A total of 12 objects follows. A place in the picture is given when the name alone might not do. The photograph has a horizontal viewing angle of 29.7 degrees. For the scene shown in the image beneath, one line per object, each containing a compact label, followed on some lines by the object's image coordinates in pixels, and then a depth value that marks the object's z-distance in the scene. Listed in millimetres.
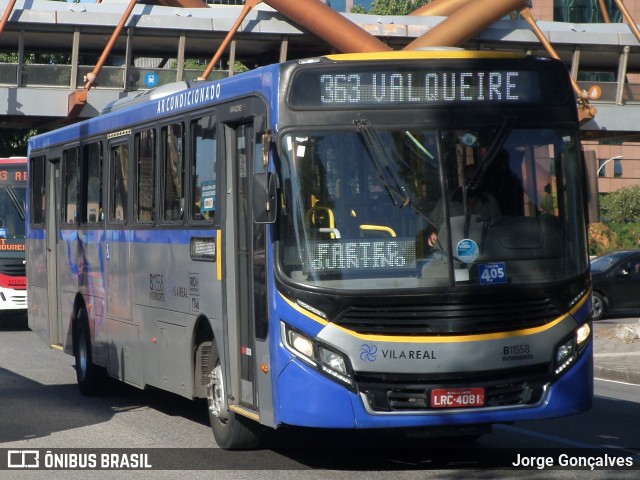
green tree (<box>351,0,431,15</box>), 73062
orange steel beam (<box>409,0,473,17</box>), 50469
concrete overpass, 42250
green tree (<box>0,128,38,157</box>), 48375
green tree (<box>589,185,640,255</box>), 57406
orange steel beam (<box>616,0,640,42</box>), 46041
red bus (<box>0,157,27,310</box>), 24016
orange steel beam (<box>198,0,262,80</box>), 43062
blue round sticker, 8359
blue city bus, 8203
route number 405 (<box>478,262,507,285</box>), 8359
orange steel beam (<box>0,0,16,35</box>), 42406
